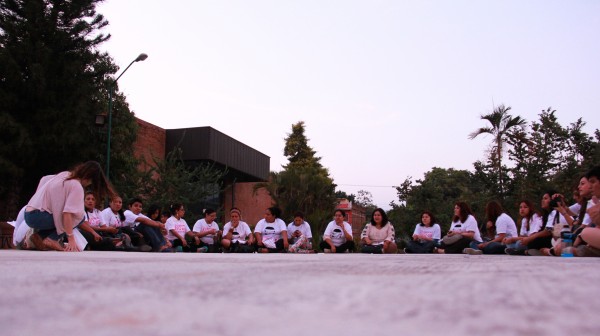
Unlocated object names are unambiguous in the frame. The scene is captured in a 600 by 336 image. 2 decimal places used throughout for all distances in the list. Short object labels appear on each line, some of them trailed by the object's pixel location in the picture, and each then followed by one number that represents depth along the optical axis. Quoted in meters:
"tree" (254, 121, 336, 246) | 23.03
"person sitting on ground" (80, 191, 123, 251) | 7.47
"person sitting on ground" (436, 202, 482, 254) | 9.58
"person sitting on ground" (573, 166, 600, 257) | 4.78
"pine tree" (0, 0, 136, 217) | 13.95
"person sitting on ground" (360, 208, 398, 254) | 10.65
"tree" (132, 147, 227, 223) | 16.28
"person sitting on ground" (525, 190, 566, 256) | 7.90
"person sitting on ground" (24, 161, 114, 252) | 5.02
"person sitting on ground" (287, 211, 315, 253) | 11.18
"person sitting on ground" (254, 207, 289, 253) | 11.10
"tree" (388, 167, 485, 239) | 20.08
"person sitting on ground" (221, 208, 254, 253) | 11.14
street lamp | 13.64
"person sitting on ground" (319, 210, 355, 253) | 11.41
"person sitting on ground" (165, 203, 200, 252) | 10.59
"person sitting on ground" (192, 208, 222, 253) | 11.16
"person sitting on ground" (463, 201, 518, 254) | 9.22
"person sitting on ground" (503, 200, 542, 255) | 8.48
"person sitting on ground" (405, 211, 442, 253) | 10.26
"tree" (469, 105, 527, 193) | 17.95
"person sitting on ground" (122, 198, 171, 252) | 8.74
